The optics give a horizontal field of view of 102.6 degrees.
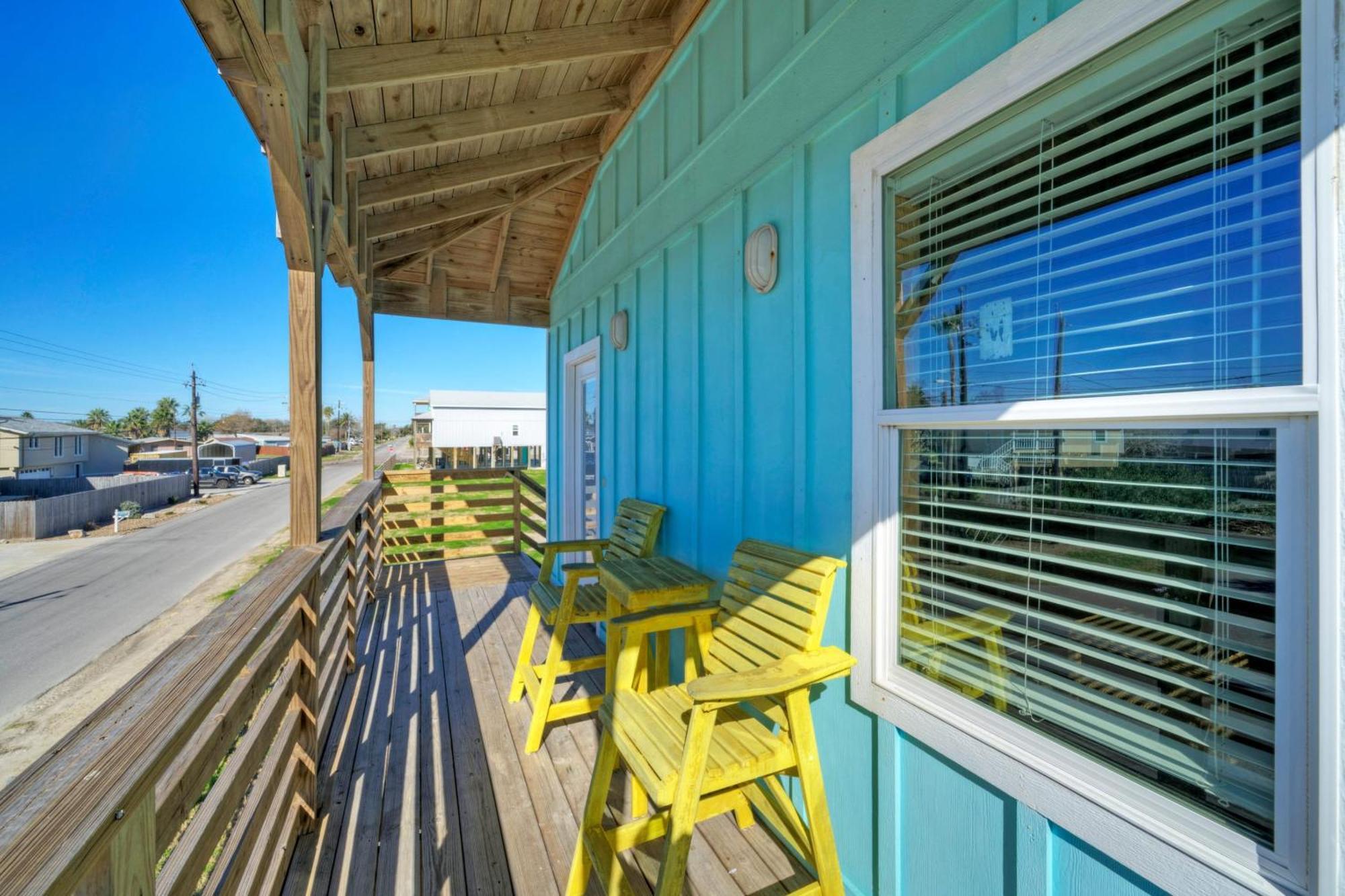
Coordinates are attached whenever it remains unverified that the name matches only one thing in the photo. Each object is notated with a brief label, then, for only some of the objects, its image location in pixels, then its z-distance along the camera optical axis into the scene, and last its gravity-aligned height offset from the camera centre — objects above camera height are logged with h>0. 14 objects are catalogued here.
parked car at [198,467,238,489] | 35.72 -1.99
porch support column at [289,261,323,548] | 2.39 +0.21
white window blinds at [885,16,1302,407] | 0.86 +0.39
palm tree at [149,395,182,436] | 55.94 +3.34
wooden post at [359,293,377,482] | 4.67 +0.91
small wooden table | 2.09 -0.56
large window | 0.86 +0.03
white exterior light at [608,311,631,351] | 3.44 +0.75
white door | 4.33 +0.03
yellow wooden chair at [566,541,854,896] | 1.32 -0.80
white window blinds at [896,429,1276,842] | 0.89 -0.30
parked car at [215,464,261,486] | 37.34 -1.87
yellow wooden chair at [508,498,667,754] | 2.48 -0.77
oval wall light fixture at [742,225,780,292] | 1.99 +0.71
